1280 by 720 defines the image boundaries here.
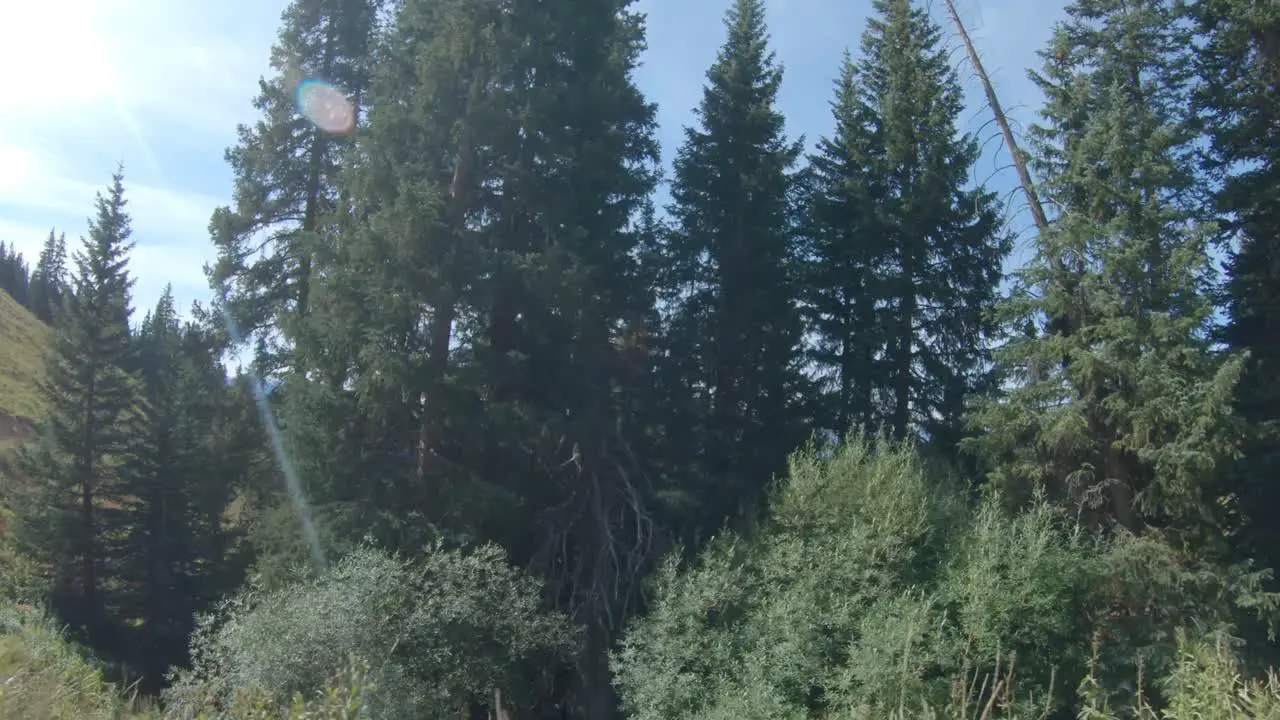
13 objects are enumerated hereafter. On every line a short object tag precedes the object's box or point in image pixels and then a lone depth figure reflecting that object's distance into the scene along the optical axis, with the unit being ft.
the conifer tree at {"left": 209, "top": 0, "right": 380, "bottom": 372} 67.26
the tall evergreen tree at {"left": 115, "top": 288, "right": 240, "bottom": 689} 77.05
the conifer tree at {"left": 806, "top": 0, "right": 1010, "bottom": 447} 65.16
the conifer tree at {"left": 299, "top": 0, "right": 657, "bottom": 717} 53.21
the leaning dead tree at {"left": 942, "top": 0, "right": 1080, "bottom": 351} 50.57
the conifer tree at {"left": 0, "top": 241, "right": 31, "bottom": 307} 271.49
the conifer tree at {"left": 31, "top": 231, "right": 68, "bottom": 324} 252.21
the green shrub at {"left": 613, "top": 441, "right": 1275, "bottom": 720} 40.09
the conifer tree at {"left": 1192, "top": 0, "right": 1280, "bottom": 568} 45.91
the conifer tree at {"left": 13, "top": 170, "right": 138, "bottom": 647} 78.69
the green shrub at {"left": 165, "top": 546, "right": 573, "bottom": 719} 39.86
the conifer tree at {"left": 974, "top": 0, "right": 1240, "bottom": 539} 43.24
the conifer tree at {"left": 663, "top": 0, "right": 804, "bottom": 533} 62.37
